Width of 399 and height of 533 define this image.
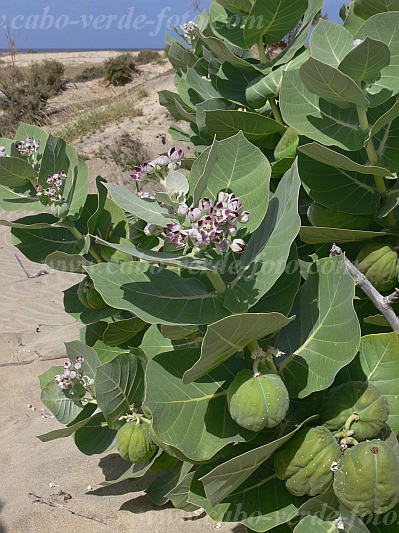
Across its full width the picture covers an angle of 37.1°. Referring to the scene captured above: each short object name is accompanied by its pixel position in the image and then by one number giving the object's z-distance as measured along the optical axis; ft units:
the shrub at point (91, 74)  85.20
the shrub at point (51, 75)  71.67
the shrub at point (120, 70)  71.67
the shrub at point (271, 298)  4.93
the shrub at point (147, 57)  90.70
